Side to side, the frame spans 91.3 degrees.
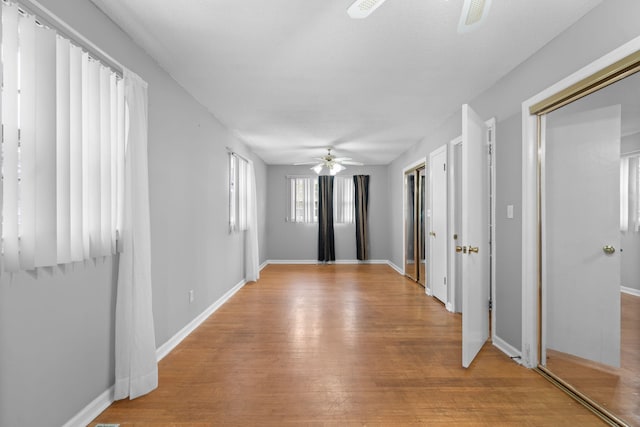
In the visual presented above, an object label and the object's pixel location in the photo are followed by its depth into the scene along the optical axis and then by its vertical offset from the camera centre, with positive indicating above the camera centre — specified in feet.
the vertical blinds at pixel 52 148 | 4.45 +1.09
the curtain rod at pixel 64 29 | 4.74 +3.16
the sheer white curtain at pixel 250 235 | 17.76 -1.24
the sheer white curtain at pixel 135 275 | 6.56 -1.31
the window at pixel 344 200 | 25.13 +0.99
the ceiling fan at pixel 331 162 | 18.48 +3.12
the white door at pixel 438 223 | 13.75 -0.56
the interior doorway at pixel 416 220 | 17.87 -0.48
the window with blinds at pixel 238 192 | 15.10 +1.09
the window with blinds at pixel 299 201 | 25.07 +0.93
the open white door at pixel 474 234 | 8.05 -0.62
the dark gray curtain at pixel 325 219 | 24.88 -0.52
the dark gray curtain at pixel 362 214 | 24.76 -0.15
